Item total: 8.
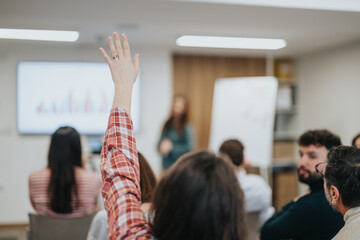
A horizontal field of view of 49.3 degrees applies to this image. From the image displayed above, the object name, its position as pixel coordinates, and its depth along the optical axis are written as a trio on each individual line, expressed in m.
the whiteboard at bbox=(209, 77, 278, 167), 4.63
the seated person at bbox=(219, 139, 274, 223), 2.57
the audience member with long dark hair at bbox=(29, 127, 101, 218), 2.38
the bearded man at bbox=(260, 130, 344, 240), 1.76
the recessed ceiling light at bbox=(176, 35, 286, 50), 4.36
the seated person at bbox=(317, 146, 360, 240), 1.30
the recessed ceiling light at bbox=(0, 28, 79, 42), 3.95
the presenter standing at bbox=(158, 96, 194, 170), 4.64
